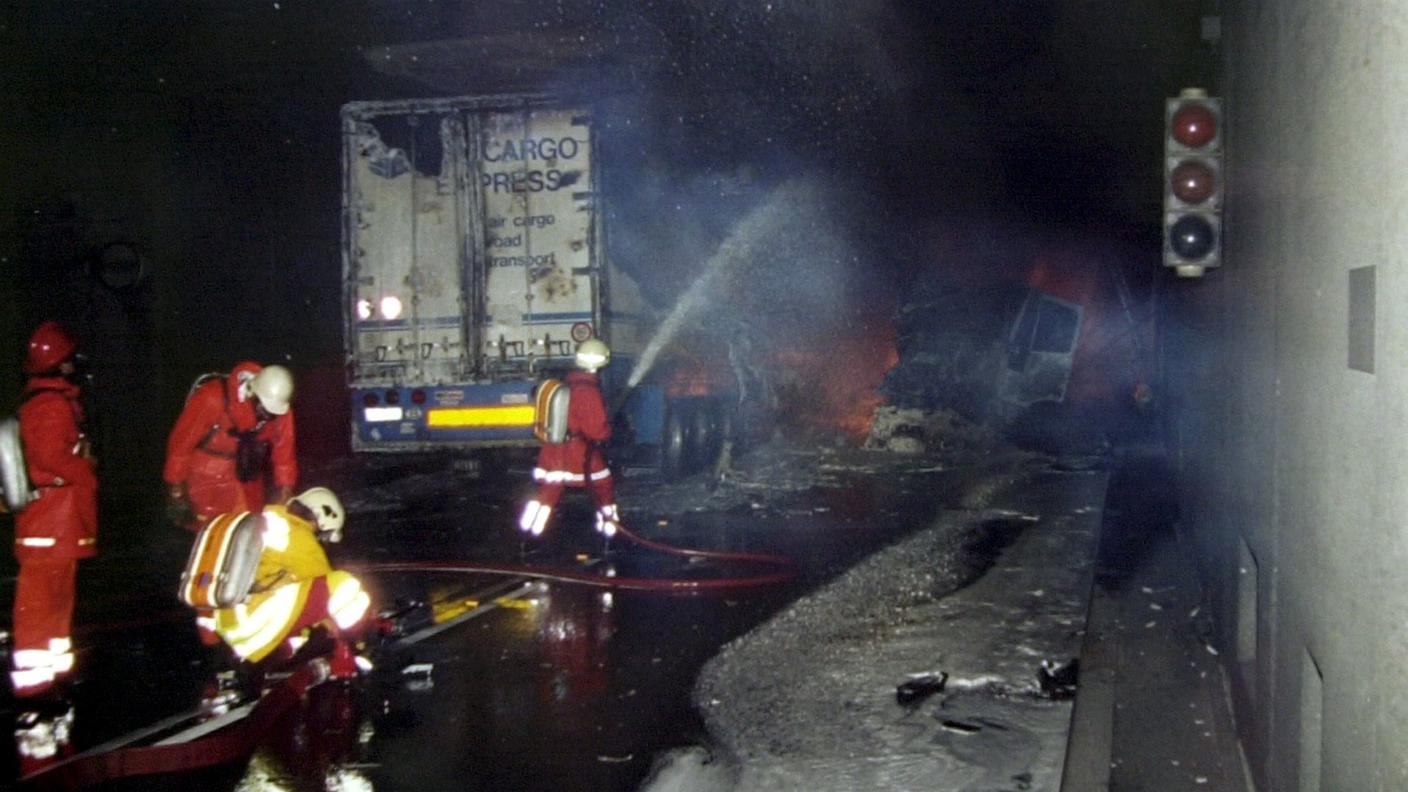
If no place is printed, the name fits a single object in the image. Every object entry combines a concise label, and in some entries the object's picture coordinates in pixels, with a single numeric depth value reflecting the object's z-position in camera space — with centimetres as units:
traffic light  666
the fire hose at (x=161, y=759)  471
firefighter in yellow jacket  550
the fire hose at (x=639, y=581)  822
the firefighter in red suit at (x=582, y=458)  925
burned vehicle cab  2230
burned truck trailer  1203
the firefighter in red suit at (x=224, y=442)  664
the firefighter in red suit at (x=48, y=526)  586
